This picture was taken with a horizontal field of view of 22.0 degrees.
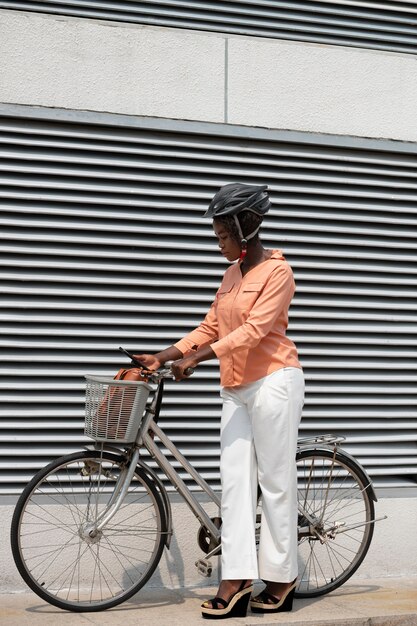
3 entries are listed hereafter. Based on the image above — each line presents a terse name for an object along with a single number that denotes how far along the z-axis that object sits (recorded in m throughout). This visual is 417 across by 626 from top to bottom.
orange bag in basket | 5.48
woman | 5.55
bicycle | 5.55
